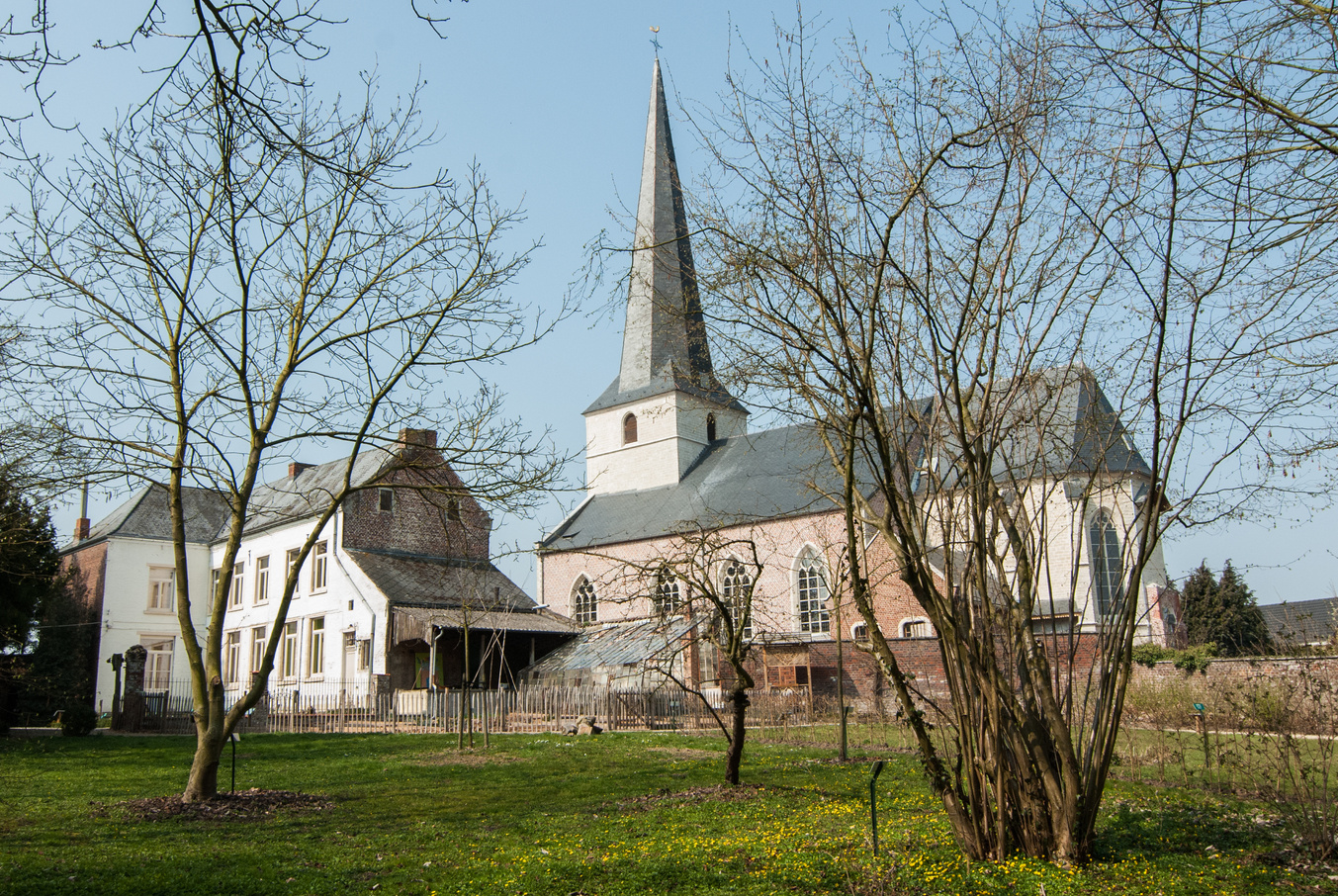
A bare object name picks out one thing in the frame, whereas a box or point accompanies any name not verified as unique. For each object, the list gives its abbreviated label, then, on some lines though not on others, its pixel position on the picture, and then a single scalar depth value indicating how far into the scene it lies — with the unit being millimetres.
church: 11141
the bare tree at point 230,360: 10031
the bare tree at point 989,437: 6590
